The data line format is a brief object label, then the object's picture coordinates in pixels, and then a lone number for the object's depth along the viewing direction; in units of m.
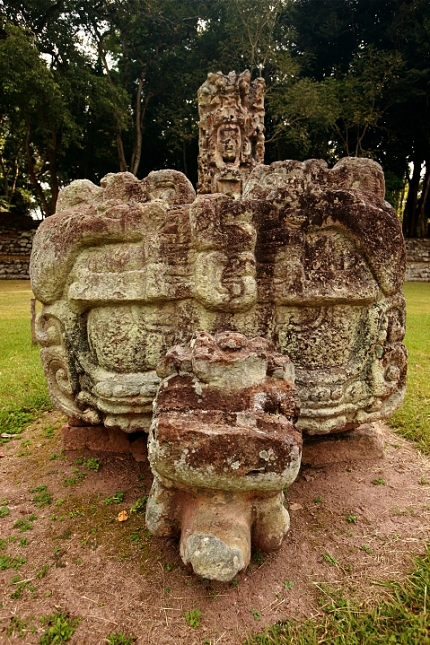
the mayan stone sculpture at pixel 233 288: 2.12
